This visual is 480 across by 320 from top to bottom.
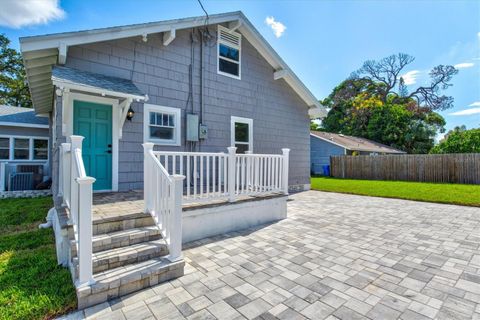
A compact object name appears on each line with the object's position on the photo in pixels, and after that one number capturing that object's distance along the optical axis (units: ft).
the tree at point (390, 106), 85.56
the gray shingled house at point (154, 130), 9.49
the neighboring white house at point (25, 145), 33.04
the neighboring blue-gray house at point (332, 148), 69.15
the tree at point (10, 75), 60.75
